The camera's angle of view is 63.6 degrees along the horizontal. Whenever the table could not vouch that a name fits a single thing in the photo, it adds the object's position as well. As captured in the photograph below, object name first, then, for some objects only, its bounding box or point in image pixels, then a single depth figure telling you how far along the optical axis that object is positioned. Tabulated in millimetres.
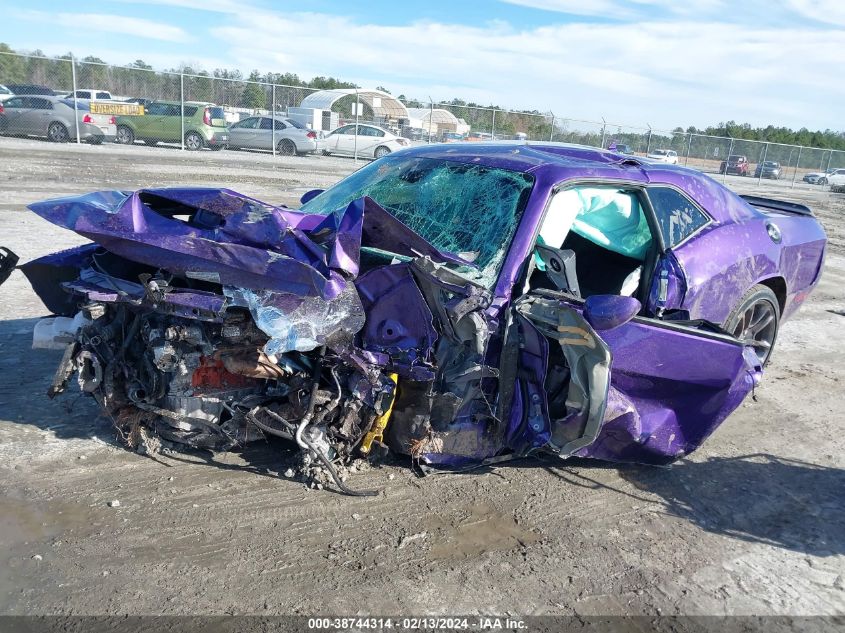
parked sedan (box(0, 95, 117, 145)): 20562
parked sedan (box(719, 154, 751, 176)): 34000
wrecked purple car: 3139
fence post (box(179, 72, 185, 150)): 21984
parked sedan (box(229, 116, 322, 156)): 24281
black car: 22562
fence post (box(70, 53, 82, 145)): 20312
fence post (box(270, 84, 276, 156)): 23656
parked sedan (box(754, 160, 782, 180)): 35062
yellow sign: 21438
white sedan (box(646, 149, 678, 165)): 31797
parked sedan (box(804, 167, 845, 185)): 35938
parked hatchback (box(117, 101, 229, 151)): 22516
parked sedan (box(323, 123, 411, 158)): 25812
